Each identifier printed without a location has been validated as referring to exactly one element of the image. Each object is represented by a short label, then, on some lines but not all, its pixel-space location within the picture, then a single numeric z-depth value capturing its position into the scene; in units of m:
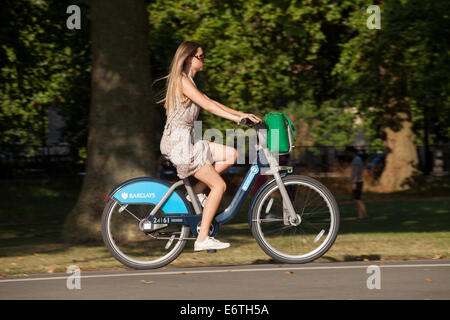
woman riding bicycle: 13.88
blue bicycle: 14.14
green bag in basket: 13.93
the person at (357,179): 30.71
